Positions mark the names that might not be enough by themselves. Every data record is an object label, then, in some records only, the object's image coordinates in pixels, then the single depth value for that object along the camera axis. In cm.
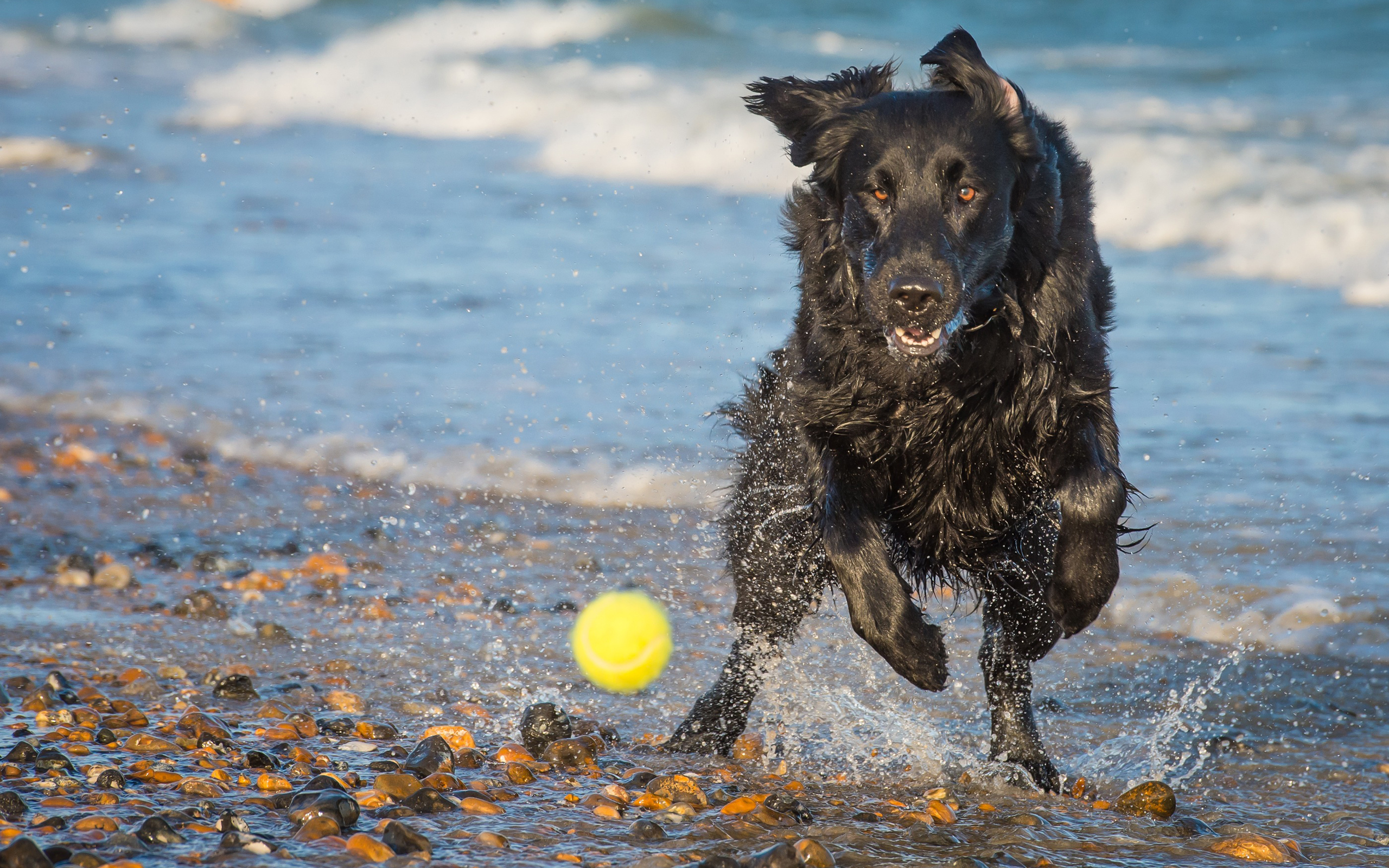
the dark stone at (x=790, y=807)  590
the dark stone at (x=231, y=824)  530
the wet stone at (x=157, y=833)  516
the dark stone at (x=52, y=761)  587
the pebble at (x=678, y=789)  608
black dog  626
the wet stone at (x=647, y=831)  557
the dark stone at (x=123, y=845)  500
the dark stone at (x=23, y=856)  470
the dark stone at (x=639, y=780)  629
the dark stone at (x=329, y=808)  541
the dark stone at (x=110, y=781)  571
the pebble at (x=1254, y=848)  560
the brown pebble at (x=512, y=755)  652
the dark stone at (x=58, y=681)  706
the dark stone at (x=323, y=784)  579
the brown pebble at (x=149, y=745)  627
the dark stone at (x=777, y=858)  516
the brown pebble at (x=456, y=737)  666
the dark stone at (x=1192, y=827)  587
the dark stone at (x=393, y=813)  566
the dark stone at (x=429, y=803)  573
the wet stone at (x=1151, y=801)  612
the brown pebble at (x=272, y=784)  589
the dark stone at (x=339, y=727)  678
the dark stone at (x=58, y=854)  484
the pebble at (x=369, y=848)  514
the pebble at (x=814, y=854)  525
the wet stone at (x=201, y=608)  849
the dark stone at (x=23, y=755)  594
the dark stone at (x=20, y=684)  705
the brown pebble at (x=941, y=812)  597
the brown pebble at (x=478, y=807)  579
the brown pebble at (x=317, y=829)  530
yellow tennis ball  796
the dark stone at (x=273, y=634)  814
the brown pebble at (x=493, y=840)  541
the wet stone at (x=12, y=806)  530
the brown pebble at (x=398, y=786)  586
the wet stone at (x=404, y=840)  523
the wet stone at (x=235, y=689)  723
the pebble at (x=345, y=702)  718
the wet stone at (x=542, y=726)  670
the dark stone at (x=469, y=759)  641
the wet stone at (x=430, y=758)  616
